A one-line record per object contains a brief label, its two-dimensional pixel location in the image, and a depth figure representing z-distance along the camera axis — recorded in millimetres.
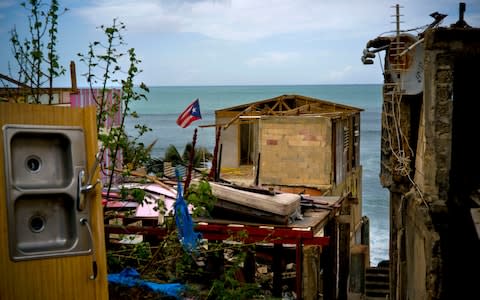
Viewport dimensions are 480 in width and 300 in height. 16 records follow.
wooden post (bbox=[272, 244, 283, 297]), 11766
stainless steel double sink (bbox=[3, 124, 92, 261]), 3586
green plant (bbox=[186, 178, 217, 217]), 6930
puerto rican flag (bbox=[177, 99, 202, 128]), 16719
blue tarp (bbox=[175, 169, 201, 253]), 6930
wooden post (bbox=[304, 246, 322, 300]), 10672
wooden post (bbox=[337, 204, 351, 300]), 13181
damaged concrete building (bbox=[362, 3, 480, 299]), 7309
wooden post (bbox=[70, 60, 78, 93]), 7932
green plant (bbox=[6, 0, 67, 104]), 6527
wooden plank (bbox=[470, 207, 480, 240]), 5780
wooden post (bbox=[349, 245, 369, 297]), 15352
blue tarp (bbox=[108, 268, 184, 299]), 6891
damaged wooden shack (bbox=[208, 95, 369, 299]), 10469
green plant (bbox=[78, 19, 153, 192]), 6914
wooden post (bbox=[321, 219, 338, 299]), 12664
